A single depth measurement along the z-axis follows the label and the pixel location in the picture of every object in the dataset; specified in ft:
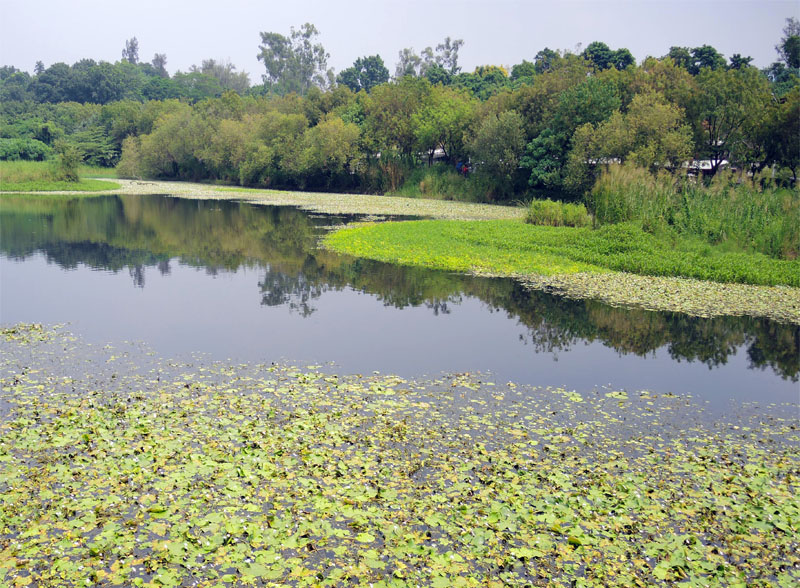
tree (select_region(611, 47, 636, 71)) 257.14
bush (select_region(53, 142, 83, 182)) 192.75
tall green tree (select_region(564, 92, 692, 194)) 128.06
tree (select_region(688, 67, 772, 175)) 134.82
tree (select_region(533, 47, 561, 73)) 302.74
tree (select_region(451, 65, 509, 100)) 285.06
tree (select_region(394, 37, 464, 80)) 428.56
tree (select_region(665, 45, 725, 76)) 232.94
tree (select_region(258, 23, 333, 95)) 441.68
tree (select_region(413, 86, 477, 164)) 175.52
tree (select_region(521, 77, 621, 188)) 138.82
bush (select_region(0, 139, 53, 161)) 217.50
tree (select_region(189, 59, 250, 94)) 514.27
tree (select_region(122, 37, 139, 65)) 649.61
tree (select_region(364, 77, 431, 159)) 190.19
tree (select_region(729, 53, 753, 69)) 228.63
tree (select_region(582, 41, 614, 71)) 259.60
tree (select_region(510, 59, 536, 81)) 287.48
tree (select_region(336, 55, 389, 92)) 393.50
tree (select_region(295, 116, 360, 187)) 192.54
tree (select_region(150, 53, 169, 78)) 629.51
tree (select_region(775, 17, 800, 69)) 233.76
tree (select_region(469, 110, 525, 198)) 152.25
